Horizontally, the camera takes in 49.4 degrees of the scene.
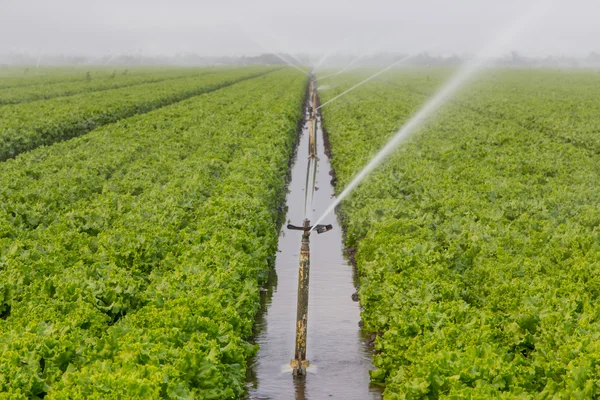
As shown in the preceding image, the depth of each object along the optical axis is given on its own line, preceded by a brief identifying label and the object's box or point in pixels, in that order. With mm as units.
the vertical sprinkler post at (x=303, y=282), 11602
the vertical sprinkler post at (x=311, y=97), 23978
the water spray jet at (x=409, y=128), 15809
